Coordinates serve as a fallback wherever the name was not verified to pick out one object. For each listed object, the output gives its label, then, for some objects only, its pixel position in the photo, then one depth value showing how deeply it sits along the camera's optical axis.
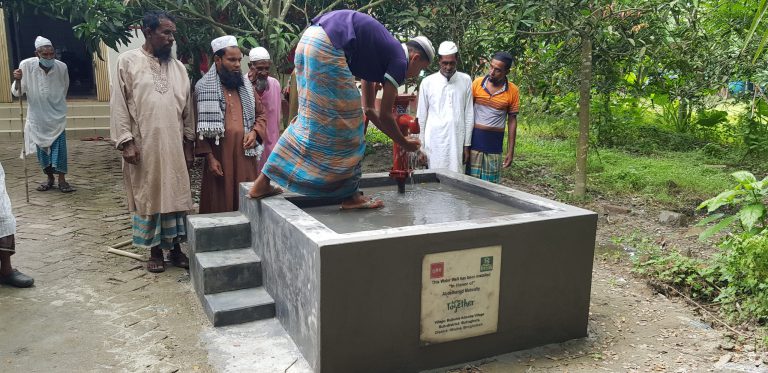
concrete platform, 3.02
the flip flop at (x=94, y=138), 11.14
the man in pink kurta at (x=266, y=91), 5.16
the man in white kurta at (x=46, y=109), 7.32
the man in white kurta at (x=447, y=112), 5.66
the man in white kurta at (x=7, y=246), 4.11
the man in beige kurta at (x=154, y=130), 4.37
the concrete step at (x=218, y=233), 4.13
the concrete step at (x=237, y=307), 3.75
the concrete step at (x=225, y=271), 3.92
